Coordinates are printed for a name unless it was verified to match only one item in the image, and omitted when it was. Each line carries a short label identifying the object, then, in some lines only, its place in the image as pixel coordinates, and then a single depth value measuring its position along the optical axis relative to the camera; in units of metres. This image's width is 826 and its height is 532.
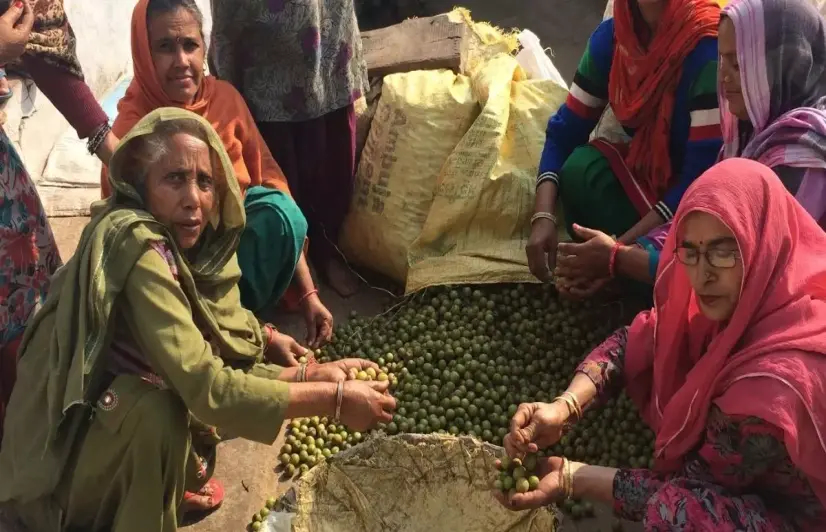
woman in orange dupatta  2.95
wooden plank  4.23
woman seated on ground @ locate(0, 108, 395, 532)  2.12
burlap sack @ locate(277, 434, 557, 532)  2.60
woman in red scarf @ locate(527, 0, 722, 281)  2.95
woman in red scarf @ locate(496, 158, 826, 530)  1.86
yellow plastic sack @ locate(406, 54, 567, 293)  3.59
